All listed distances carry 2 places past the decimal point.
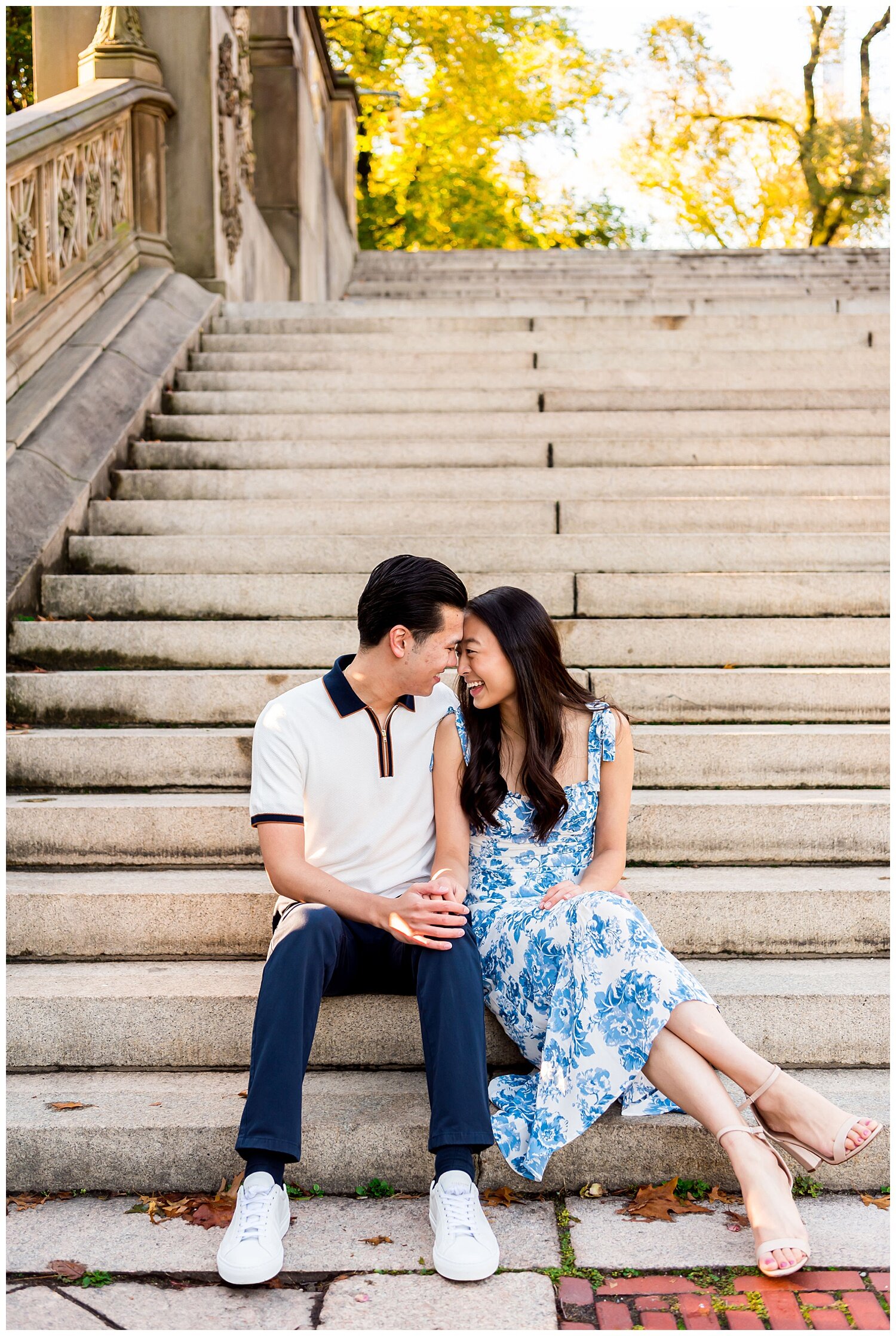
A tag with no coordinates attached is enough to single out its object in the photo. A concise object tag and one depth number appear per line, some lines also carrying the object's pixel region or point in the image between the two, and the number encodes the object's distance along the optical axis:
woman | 2.50
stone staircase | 2.95
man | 2.42
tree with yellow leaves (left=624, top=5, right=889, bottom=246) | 23.91
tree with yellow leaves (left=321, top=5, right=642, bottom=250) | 20.73
